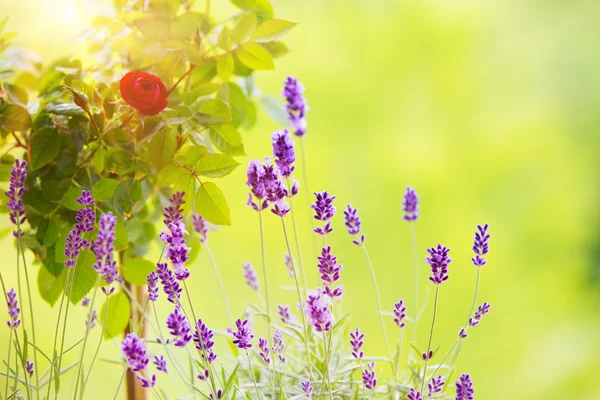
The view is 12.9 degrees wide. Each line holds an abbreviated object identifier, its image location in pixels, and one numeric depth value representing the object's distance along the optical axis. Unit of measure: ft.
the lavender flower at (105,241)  6.67
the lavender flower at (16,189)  6.86
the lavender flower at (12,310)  6.93
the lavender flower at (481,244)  6.90
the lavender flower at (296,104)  7.00
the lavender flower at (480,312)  6.93
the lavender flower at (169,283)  6.78
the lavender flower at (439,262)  6.79
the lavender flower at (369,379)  6.90
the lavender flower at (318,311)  6.74
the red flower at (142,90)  6.91
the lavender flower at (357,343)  6.90
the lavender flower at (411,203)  7.35
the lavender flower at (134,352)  6.67
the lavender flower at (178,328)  6.72
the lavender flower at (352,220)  7.03
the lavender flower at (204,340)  6.78
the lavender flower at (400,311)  6.95
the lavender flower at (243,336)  6.80
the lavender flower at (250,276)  7.56
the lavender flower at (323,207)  6.82
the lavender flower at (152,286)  6.92
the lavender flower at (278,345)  6.94
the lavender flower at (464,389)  6.86
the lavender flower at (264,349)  6.90
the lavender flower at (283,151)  6.80
